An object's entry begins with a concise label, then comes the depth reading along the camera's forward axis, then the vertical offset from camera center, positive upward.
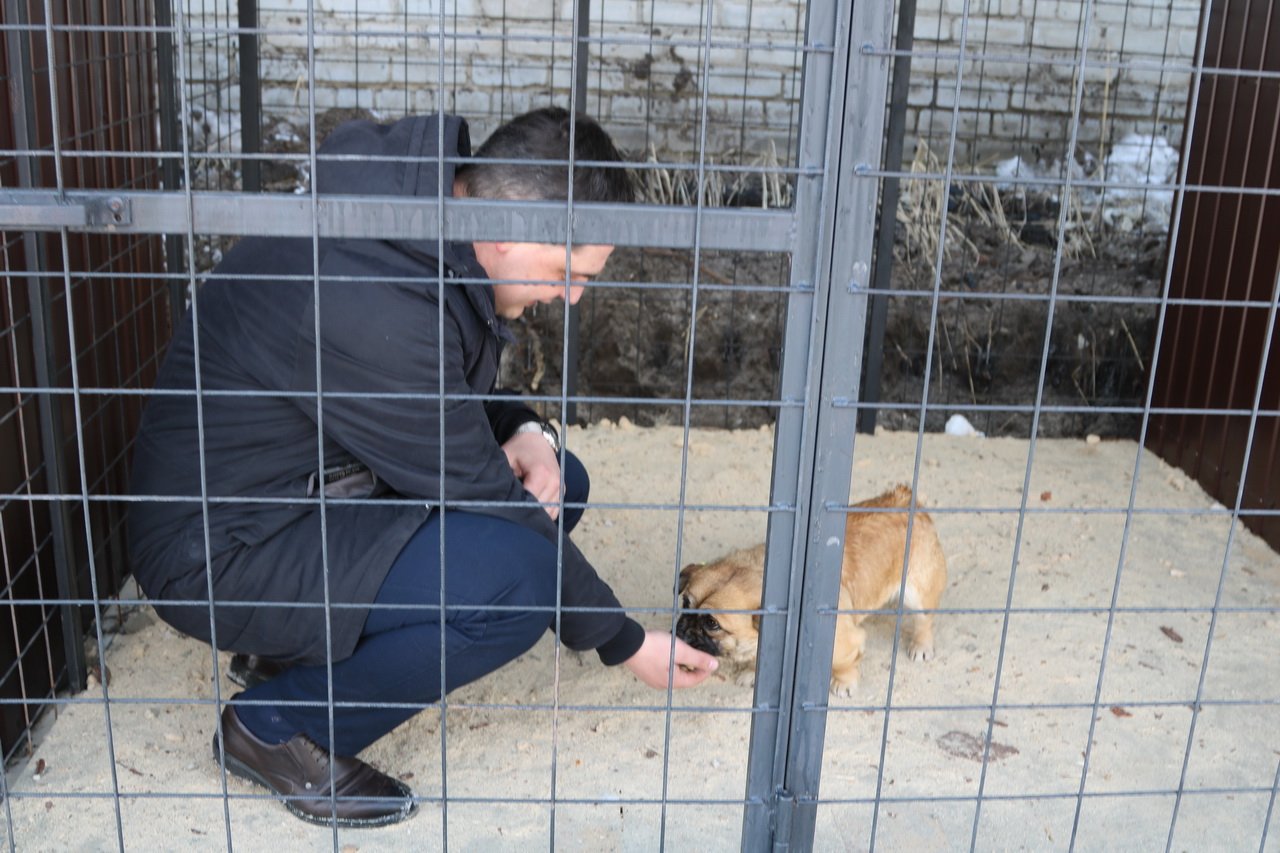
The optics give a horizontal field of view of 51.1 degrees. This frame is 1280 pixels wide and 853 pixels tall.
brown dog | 3.64 -1.55
